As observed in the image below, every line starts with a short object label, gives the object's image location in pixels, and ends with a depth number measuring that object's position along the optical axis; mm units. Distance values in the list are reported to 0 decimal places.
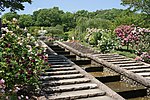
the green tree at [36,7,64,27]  47551
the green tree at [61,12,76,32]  44572
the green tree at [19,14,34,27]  42987
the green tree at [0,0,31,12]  9795
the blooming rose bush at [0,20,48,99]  3295
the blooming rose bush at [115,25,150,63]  7852
